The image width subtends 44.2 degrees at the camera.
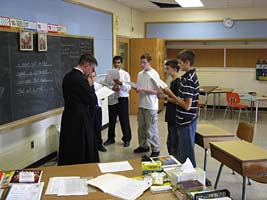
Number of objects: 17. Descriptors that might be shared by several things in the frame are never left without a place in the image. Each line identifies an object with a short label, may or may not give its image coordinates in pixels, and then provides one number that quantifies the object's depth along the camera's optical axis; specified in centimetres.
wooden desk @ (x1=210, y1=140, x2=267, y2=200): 258
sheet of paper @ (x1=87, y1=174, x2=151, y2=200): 197
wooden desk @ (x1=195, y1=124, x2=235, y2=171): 355
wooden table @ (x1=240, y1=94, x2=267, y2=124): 750
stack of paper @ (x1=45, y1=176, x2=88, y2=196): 200
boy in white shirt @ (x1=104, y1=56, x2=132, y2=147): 536
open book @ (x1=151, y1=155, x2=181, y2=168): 238
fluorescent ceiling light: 754
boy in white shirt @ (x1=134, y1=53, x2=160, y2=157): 471
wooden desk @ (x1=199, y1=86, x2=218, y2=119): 807
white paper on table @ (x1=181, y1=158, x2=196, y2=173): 208
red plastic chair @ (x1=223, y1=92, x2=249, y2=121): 775
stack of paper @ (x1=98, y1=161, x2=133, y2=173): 237
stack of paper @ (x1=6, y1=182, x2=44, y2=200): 191
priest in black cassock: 337
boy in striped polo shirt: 336
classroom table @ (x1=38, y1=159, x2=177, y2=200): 194
